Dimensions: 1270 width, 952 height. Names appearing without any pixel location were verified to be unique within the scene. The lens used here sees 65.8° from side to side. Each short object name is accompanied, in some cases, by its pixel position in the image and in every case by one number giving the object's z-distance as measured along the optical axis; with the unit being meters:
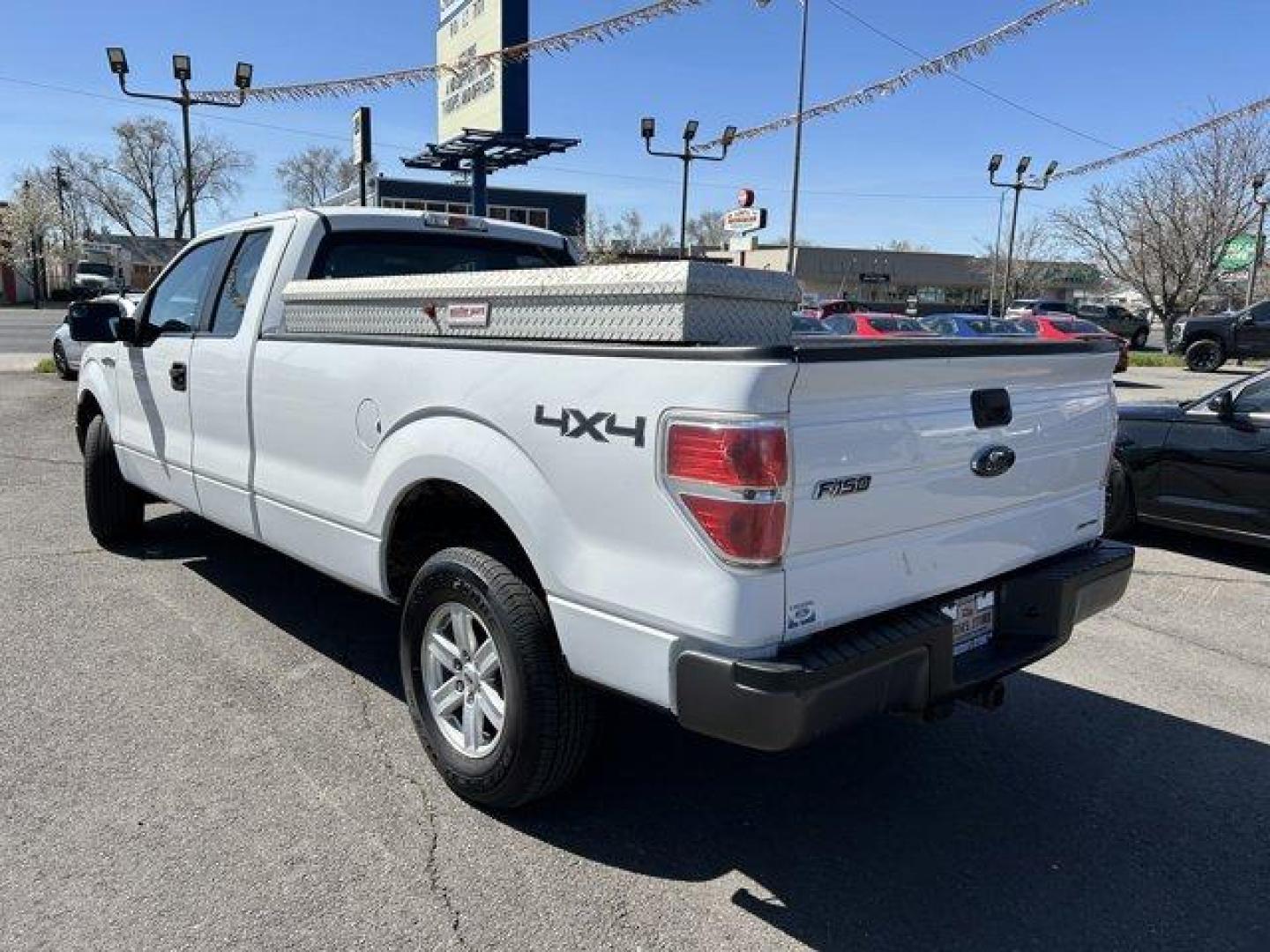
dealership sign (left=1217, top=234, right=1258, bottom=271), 32.41
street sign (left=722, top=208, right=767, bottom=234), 15.59
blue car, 19.12
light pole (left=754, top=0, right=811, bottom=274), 16.62
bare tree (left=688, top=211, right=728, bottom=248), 79.44
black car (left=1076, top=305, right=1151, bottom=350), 39.56
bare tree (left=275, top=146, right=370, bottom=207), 92.25
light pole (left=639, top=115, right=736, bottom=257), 22.69
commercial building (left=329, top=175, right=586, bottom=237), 44.47
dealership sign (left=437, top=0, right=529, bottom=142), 13.52
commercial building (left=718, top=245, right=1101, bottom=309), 72.81
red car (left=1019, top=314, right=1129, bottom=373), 21.26
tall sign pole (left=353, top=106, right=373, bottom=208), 15.18
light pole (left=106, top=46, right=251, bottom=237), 15.54
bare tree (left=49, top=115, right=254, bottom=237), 84.00
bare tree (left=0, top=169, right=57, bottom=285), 64.62
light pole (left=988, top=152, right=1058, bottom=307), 24.62
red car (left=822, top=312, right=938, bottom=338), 19.51
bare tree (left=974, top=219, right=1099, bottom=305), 70.25
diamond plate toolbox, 2.56
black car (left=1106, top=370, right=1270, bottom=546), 6.22
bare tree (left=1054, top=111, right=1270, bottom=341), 30.52
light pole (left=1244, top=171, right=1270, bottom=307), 29.64
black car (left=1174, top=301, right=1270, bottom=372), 24.00
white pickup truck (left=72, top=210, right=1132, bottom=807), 2.38
